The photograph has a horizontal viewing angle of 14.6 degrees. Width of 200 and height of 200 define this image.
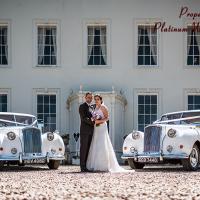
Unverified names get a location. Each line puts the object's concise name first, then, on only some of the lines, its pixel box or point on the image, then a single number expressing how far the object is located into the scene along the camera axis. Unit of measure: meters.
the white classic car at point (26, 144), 18.20
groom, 16.80
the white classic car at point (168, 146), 17.47
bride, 16.81
